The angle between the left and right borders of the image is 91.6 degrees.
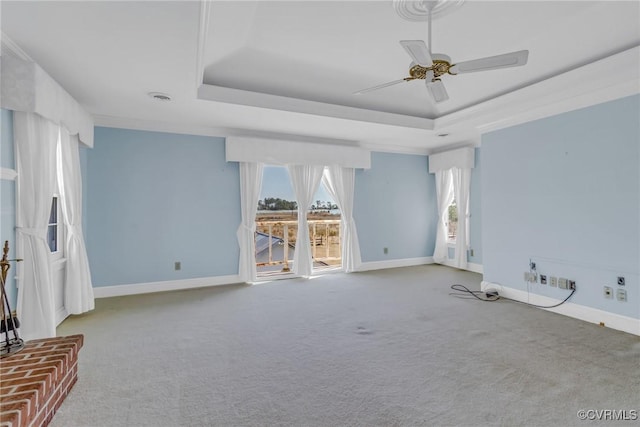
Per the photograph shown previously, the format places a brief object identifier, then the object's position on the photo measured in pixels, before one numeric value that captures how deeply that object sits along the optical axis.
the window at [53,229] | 3.21
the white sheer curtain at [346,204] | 5.40
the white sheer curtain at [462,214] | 5.51
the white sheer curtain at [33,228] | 2.48
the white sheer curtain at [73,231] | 3.13
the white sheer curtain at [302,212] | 5.04
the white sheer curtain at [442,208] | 5.98
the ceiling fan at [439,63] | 2.00
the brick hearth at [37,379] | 1.43
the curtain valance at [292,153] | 4.59
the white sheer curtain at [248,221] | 4.66
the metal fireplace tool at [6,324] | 1.93
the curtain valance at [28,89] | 2.31
